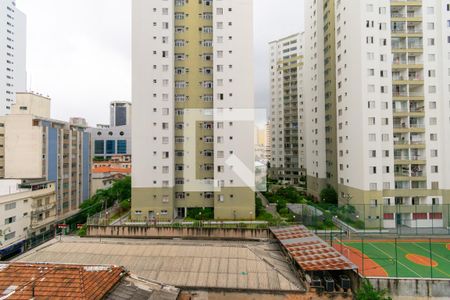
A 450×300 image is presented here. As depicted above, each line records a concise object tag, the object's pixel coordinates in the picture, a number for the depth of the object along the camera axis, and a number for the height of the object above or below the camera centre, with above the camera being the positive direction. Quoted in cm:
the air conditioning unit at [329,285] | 1242 -619
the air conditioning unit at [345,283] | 1272 -622
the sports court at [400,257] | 1473 -663
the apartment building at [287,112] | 5311 +906
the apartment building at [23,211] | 2205 -499
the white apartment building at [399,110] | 2309 +402
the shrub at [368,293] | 1157 -624
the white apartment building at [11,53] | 5638 +2350
